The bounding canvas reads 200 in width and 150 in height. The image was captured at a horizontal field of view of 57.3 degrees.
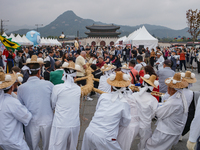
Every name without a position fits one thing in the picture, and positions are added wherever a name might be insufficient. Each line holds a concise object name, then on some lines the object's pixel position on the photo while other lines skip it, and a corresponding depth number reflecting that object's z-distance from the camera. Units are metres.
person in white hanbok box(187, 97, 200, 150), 2.25
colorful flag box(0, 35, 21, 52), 8.20
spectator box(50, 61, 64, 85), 4.38
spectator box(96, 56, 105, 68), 7.11
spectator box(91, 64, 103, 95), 6.29
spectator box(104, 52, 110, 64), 9.05
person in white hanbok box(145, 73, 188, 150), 2.99
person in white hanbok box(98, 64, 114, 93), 4.87
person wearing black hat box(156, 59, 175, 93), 5.20
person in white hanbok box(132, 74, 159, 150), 3.09
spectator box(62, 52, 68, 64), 8.81
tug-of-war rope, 3.24
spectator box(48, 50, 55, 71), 7.83
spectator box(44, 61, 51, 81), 5.86
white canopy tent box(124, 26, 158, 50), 19.17
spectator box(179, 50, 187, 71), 13.41
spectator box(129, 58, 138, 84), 5.37
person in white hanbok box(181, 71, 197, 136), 3.42
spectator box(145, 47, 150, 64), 14.66
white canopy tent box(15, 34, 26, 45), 24.43
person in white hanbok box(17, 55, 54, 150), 2.76
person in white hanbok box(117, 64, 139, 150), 2.96
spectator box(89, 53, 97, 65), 8.56
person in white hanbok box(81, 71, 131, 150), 2.60
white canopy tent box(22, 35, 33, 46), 25.82
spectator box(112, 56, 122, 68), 9.41
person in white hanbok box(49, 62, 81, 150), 2.70
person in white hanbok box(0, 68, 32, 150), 2.51
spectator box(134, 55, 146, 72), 6.19
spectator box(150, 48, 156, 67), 13.99
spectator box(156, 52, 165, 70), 9.23
